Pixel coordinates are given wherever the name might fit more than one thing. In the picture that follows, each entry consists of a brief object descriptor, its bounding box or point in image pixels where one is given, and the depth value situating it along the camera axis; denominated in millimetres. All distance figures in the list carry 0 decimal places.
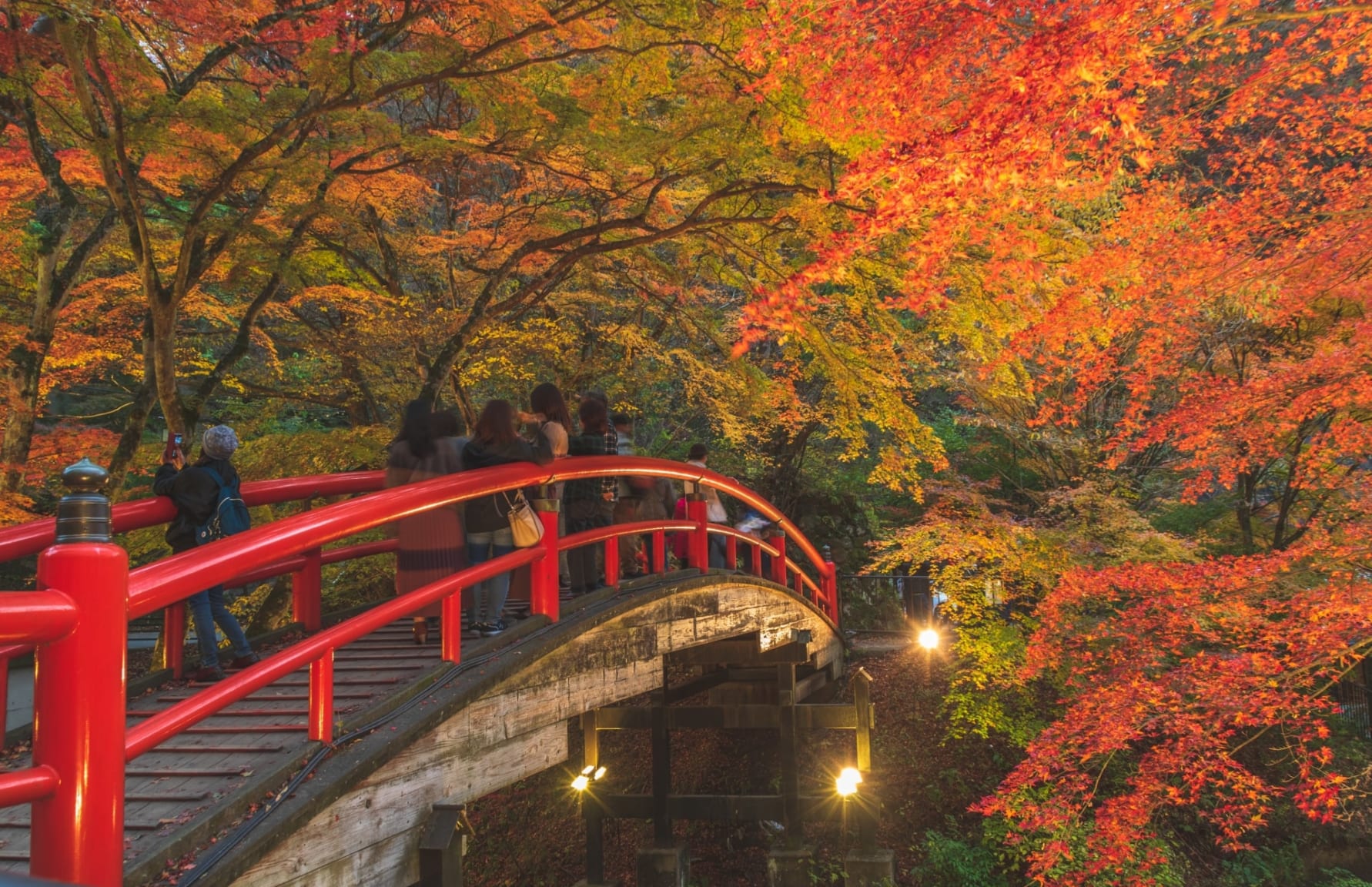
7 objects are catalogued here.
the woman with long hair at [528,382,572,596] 5773
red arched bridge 1979
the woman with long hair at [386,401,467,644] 5262
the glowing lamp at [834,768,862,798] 9062
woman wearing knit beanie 4516
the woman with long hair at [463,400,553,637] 4961
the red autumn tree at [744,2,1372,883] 5145
